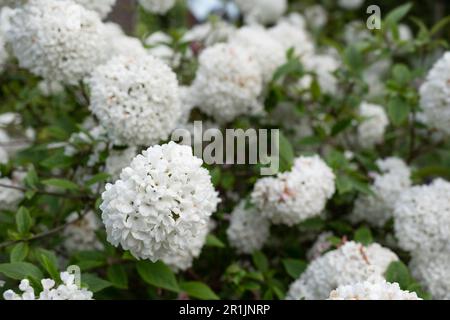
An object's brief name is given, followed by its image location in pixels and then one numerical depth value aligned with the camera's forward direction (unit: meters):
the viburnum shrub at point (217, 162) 1.45
